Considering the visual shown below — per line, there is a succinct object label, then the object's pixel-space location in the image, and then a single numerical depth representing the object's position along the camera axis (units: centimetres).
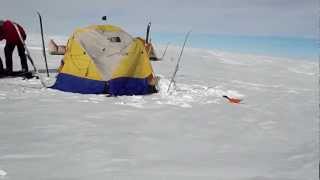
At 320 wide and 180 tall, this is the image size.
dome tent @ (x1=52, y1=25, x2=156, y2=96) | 1275
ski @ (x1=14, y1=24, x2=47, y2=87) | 1494
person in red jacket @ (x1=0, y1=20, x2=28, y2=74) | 1510
